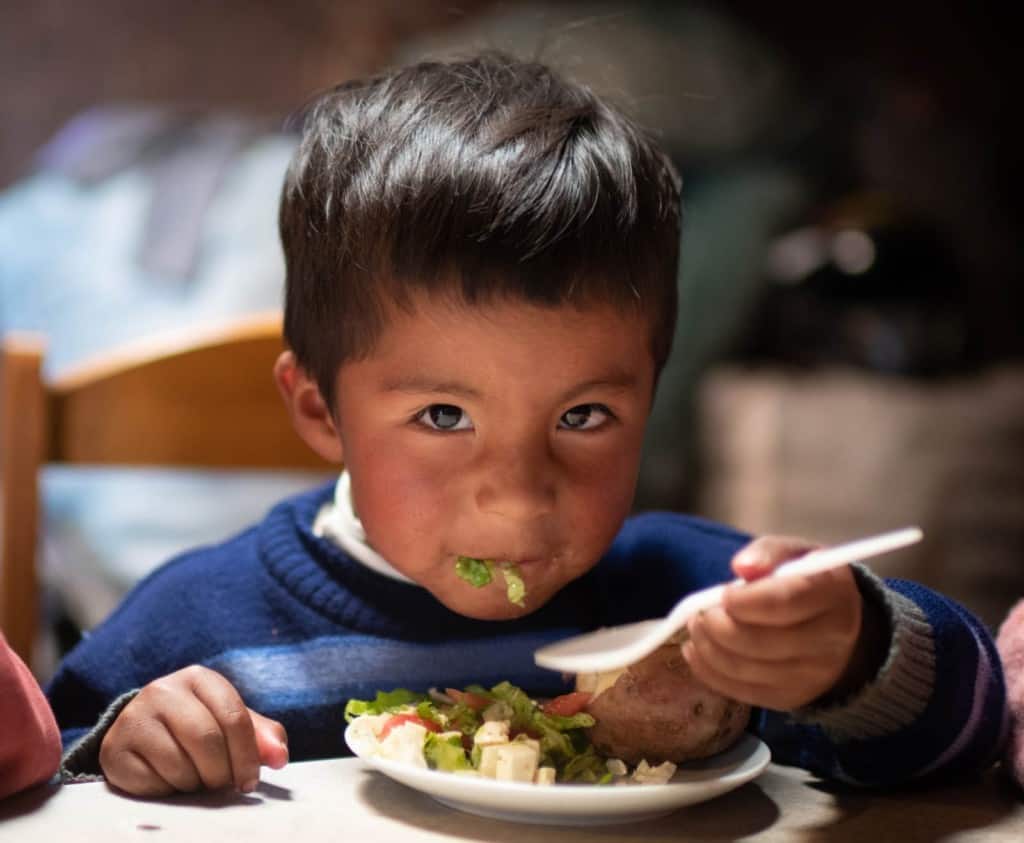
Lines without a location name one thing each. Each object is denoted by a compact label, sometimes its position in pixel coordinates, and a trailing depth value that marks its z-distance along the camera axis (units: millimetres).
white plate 724
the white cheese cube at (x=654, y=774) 789
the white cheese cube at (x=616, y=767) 815
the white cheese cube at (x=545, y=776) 770
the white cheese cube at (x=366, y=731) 794
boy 804
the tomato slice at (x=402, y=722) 819
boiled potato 814
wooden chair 1400
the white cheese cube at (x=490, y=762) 774
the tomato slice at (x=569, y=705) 843
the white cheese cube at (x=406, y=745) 787
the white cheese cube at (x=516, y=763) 765
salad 780
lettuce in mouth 882
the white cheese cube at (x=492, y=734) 798
